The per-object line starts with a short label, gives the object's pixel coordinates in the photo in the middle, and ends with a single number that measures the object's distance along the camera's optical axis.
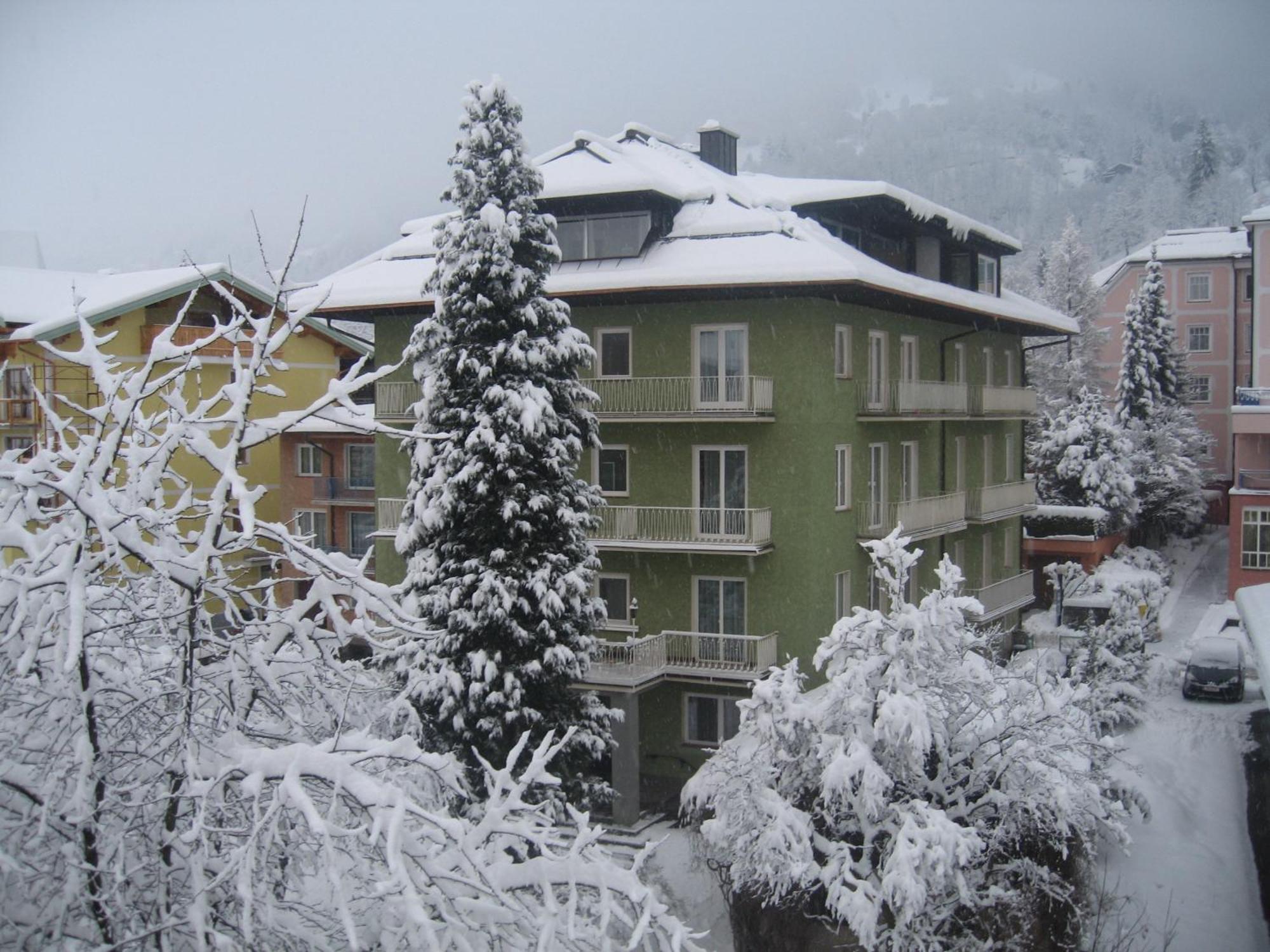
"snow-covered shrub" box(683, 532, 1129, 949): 14.56
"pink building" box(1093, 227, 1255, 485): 59.69
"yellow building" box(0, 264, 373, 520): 30.73
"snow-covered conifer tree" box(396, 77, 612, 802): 18.45
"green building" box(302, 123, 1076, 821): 23.94
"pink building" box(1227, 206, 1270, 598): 35.50
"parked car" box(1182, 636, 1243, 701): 28.78
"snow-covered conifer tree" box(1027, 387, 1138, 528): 44.31
